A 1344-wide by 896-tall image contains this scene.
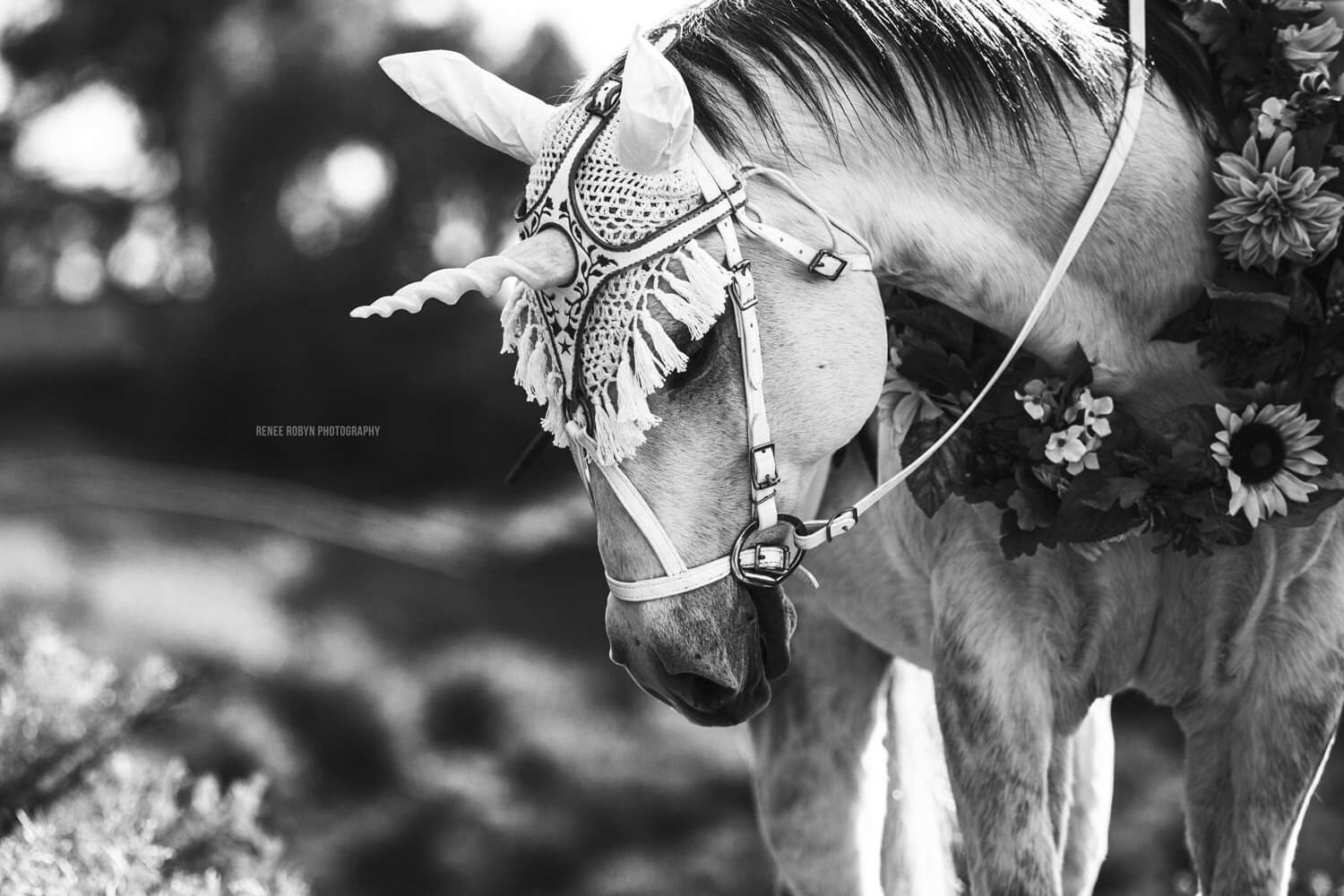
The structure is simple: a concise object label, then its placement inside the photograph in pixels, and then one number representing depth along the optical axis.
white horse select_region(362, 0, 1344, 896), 10.94
